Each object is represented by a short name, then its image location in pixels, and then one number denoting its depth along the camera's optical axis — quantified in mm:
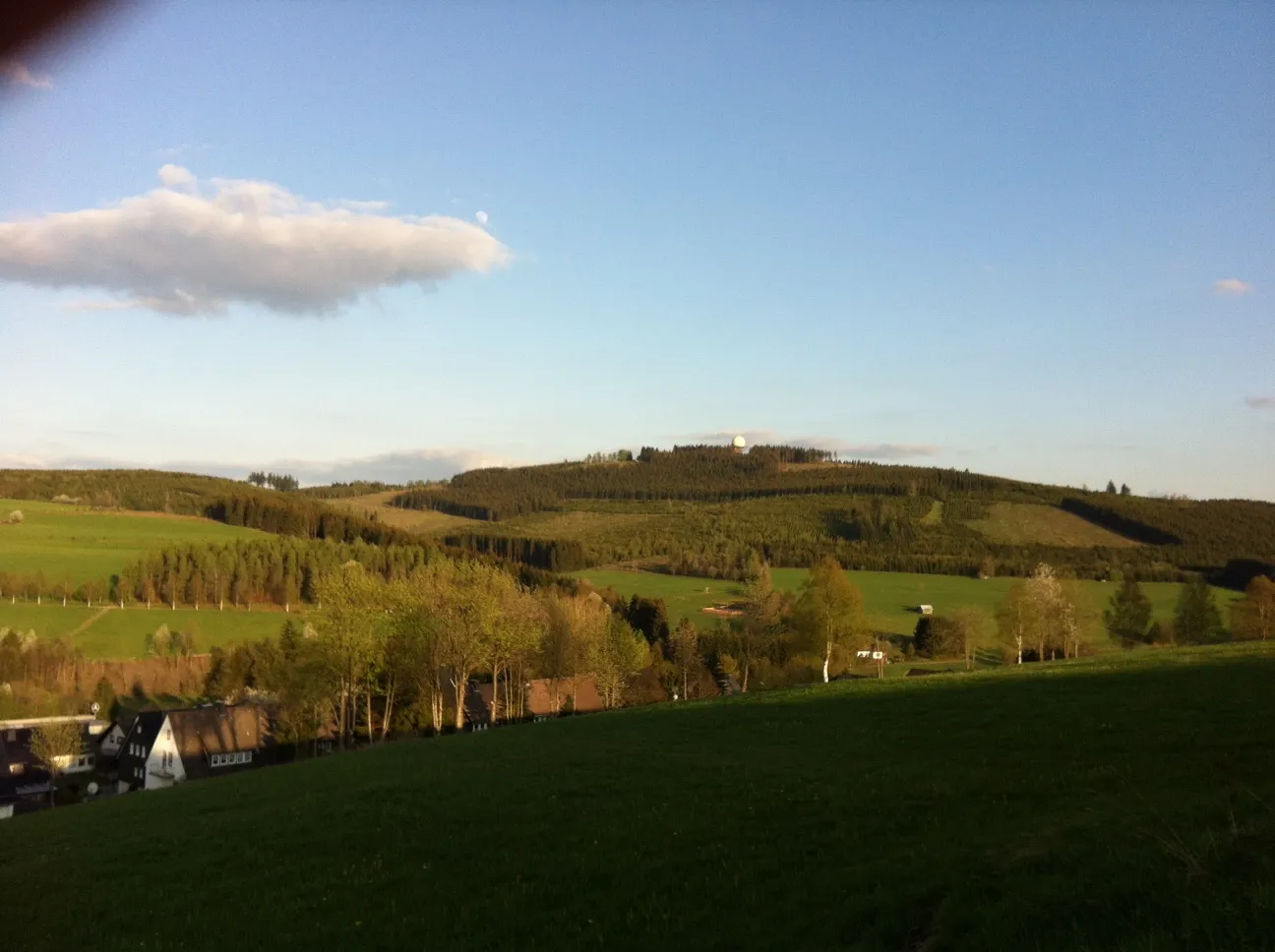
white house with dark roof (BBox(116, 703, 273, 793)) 63938
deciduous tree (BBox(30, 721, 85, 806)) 68312
